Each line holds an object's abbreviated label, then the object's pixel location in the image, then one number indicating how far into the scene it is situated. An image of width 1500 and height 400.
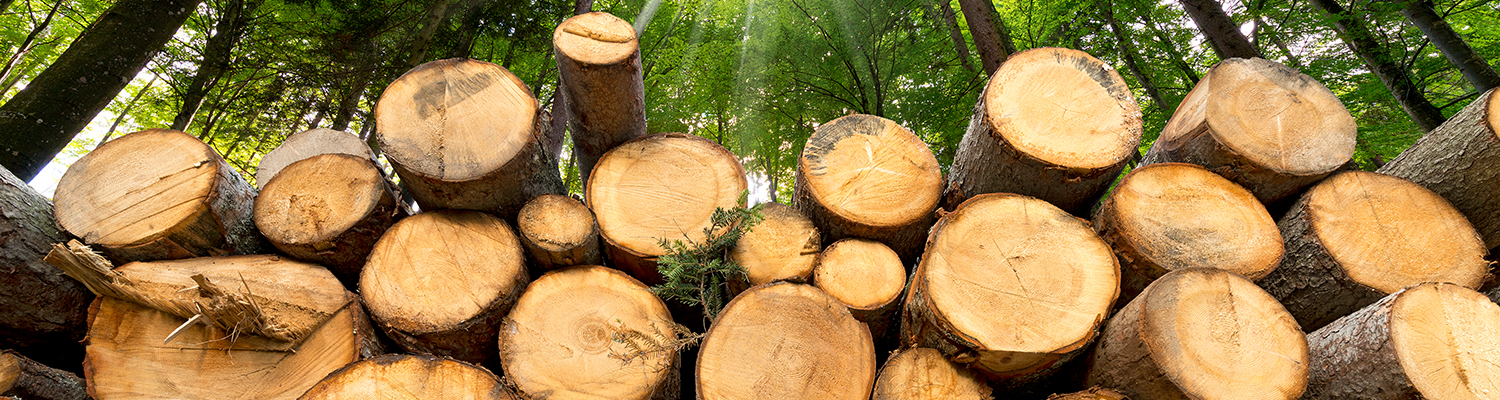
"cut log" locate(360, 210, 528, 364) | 1.74
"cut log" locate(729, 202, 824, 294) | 1.92
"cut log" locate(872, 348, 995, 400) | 1.56
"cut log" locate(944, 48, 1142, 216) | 1.78
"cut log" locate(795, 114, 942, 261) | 1.87
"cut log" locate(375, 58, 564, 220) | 1.80
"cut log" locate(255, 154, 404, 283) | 1.88
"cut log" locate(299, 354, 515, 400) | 1.47
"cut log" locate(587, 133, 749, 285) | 2.01
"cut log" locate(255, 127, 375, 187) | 2.92
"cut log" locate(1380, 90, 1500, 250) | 1.77
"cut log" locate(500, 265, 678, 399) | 1.69
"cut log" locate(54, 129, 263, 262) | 1.81
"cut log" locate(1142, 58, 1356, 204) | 1.84
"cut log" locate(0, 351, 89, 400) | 1.69
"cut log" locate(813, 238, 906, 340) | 1.72
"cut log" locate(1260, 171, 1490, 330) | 1.72
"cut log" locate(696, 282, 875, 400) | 1.48
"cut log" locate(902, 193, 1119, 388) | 1.48
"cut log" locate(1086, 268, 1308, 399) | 1.36
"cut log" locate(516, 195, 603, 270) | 1.84
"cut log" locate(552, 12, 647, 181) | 1.93
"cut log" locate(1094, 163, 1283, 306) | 1.71
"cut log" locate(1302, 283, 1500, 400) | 1.33
